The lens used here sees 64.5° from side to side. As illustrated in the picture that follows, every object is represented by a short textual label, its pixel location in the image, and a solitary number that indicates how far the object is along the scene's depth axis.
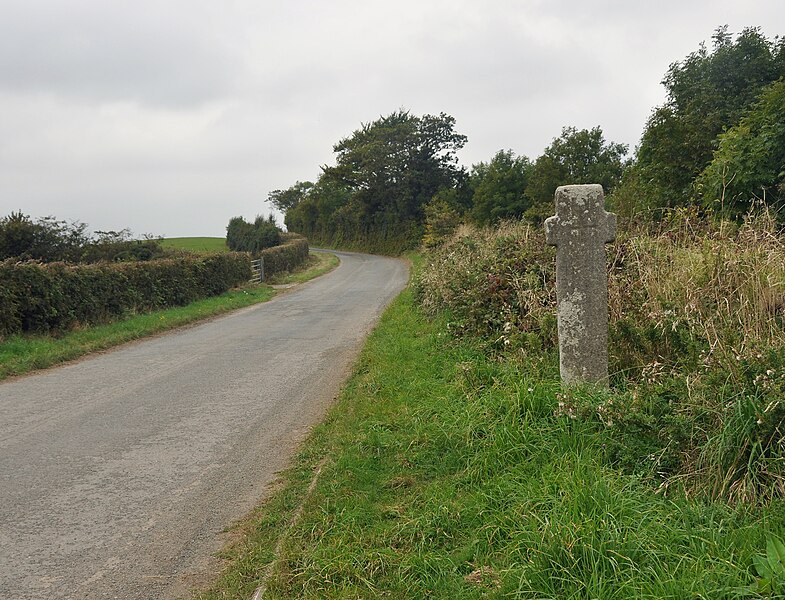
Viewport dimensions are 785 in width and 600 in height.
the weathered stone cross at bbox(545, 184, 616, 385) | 5.21
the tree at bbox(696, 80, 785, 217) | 11.47
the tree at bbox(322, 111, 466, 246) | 56.50
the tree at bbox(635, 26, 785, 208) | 18.94
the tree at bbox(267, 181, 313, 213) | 104.38
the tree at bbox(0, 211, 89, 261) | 22.48
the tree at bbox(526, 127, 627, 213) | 34.73
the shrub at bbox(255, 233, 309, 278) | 31.91
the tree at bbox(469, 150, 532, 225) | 39.84
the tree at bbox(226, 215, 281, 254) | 47.91
